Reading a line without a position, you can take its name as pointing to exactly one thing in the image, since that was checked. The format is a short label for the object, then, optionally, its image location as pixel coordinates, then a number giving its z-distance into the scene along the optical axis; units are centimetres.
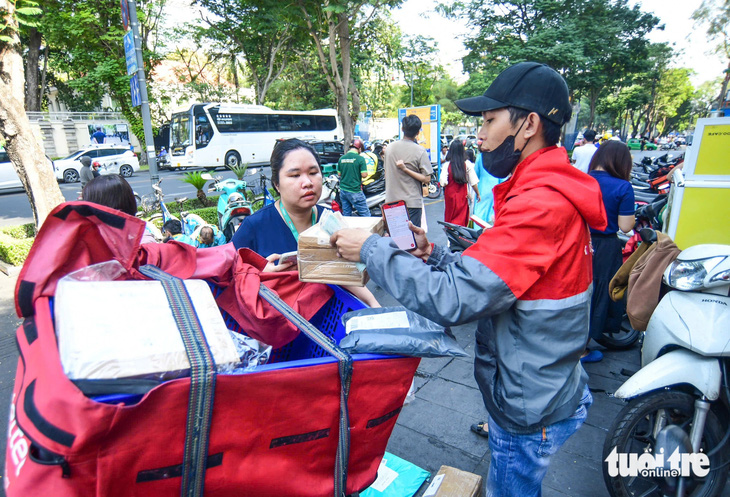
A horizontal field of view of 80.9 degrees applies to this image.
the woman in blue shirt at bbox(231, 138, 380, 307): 222
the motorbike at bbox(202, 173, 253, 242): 650
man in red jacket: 120
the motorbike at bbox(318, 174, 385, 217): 999
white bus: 2136
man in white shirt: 760
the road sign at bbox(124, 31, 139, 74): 693
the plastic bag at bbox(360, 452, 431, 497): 218
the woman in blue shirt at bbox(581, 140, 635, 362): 332
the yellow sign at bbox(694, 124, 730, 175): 355
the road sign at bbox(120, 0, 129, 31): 708
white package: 84
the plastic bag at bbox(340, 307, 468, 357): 117
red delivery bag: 80
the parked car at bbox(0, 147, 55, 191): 1603
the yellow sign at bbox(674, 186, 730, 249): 356
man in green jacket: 798
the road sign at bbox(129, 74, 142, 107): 742
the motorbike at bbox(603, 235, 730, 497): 203
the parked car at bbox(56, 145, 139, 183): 1861
